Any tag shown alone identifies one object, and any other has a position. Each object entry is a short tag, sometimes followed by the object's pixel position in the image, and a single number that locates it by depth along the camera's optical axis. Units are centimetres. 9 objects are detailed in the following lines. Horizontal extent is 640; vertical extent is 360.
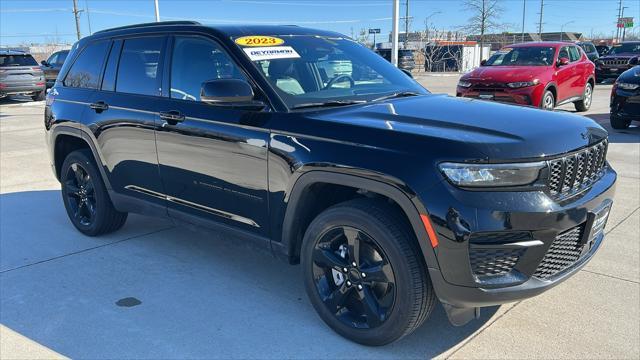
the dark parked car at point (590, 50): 2525
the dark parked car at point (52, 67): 2284
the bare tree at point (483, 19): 4000
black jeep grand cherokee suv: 263
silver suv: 1825
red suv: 1129
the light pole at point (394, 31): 1538
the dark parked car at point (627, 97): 970
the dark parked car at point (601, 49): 3445
